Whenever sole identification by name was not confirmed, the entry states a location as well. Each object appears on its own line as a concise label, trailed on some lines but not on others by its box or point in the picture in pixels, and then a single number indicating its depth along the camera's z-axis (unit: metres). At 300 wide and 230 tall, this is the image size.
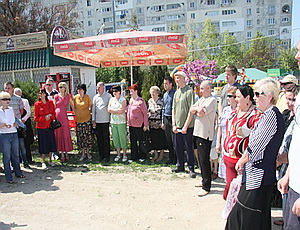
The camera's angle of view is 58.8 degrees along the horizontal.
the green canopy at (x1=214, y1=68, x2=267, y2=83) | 23.24
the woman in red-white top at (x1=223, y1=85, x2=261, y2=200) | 3.04
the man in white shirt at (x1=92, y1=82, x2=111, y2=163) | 6.57
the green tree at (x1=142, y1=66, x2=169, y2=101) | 16.41
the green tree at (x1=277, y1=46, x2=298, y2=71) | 39.47
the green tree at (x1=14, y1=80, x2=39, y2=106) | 10.15
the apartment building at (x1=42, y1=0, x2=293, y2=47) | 54.94
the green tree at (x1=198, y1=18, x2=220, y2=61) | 43.54
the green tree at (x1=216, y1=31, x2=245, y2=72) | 40.38
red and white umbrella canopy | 6.39
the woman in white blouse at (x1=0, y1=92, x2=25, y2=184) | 5.10
